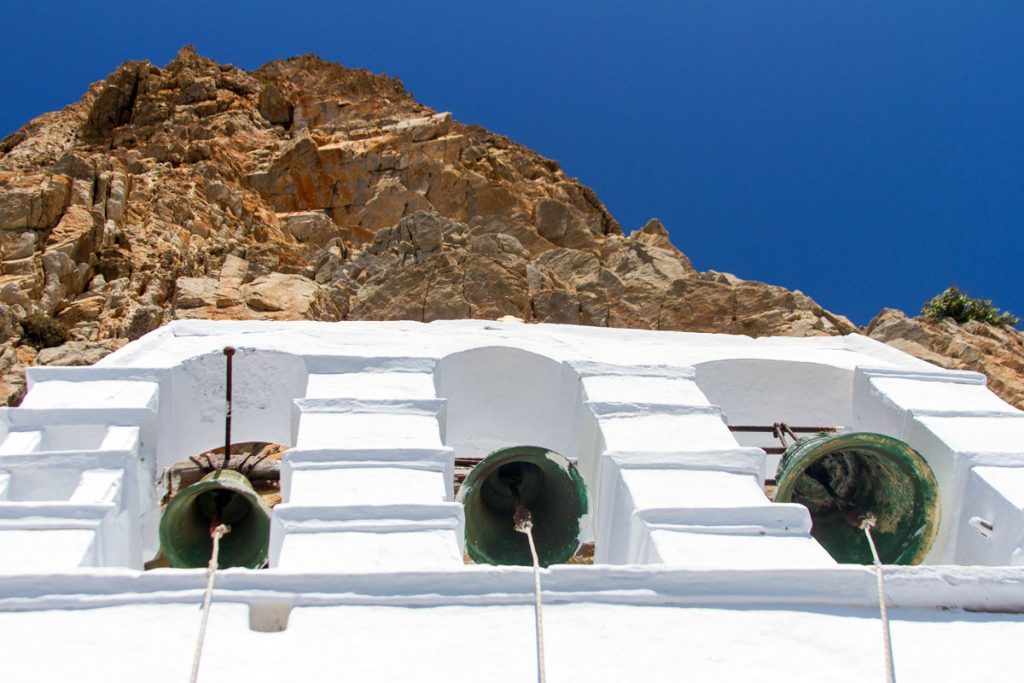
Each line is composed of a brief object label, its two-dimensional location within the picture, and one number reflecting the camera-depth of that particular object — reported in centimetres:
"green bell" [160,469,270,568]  572
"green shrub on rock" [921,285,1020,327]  1800
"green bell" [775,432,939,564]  586
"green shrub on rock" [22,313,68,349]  1771
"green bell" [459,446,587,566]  593
